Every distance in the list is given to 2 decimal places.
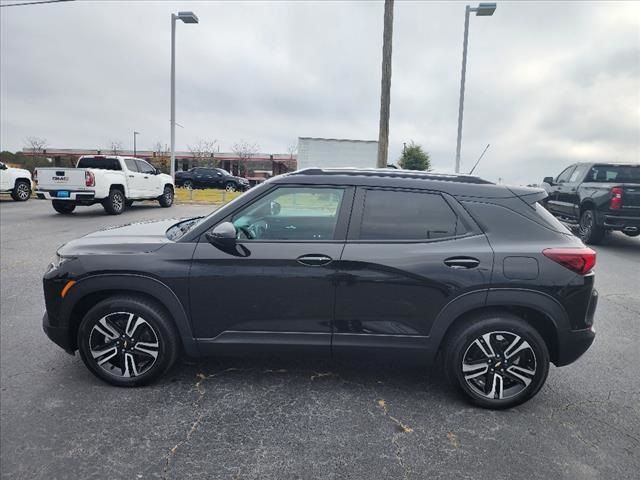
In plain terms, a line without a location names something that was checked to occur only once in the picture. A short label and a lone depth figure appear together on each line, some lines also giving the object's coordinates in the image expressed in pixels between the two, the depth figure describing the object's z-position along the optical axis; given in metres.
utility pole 12.76
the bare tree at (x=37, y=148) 57.34
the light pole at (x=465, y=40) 14.82
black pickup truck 9.25
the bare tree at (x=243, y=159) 52.84
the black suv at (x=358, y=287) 2.94
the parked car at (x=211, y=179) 31.02
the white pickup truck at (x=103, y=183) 12.78
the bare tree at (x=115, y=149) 58.94
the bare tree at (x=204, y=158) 50.64
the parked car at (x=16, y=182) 16.66
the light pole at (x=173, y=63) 17.78
